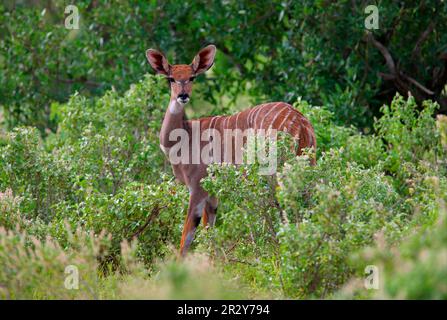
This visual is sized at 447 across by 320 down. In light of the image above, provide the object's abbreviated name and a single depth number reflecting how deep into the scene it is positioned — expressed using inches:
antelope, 482.6
